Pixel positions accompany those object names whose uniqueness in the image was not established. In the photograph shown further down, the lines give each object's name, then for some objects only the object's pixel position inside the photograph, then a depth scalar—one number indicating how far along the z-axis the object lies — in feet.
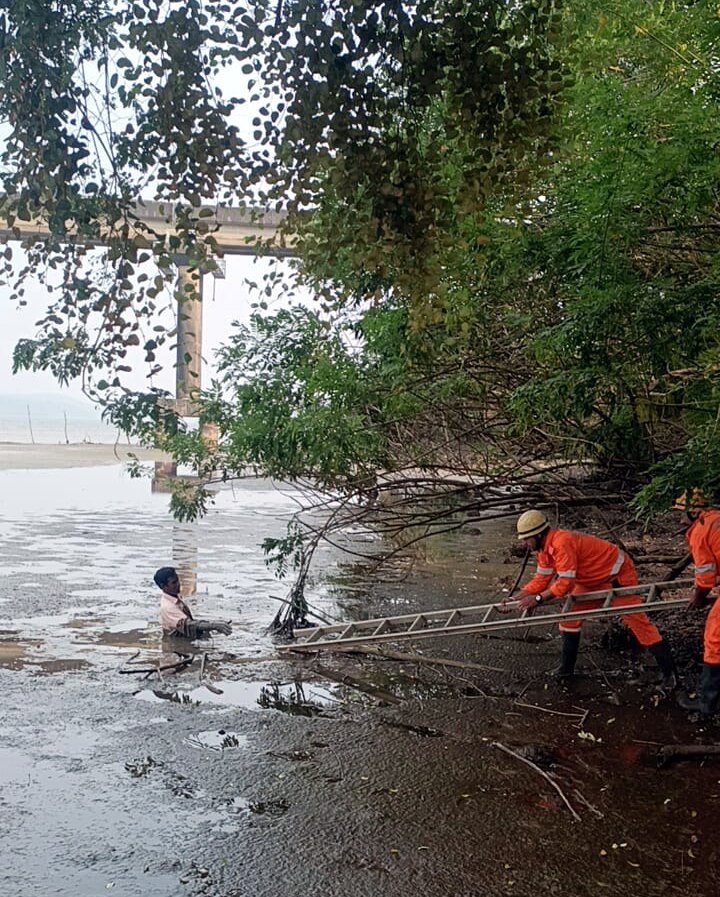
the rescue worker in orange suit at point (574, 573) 25.18
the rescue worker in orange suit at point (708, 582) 22.58
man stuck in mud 30.60
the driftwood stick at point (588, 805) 17.46
